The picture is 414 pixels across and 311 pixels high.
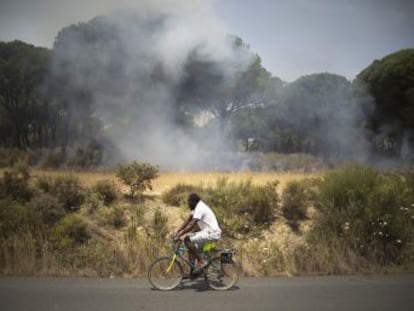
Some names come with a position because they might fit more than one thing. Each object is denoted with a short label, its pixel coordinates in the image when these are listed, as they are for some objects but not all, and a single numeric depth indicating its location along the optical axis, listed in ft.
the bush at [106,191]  47.50
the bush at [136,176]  49.88
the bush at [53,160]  77.98
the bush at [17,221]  36.40
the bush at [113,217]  42.55
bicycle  26.78
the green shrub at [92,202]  44.78
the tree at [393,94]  104.47
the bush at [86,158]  78.38
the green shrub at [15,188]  45.09
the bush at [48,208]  41.14
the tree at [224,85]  94.27
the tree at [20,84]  106.42
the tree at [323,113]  116.67
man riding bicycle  26.86
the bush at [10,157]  71.92
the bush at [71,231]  36.17
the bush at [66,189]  44.92
